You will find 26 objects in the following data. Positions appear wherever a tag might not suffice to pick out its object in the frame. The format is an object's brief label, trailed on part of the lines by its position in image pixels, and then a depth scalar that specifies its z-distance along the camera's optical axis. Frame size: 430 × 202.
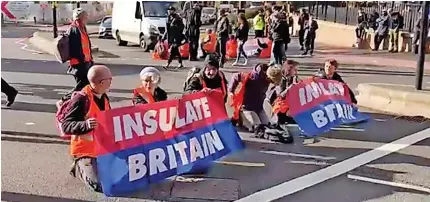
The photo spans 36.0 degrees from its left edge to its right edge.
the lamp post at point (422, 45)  12.03
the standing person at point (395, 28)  24.77
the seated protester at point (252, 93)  8.99
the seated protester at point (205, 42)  20.25
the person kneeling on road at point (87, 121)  6.11
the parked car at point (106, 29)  31.66
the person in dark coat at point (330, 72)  9.98
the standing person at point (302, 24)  24.36
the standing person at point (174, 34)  17.72
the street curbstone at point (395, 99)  11.10
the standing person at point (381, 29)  24.53
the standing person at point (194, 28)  19.31
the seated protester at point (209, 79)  8.15
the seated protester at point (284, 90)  9.17
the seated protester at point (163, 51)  20.39
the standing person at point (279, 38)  16.88
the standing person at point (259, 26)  22.28
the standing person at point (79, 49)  9.03
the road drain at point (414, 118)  10.71
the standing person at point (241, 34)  18.58
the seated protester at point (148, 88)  7.17
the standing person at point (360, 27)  26.73
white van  23.64
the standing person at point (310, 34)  22.81
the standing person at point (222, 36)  18.20
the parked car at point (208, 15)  31.30
